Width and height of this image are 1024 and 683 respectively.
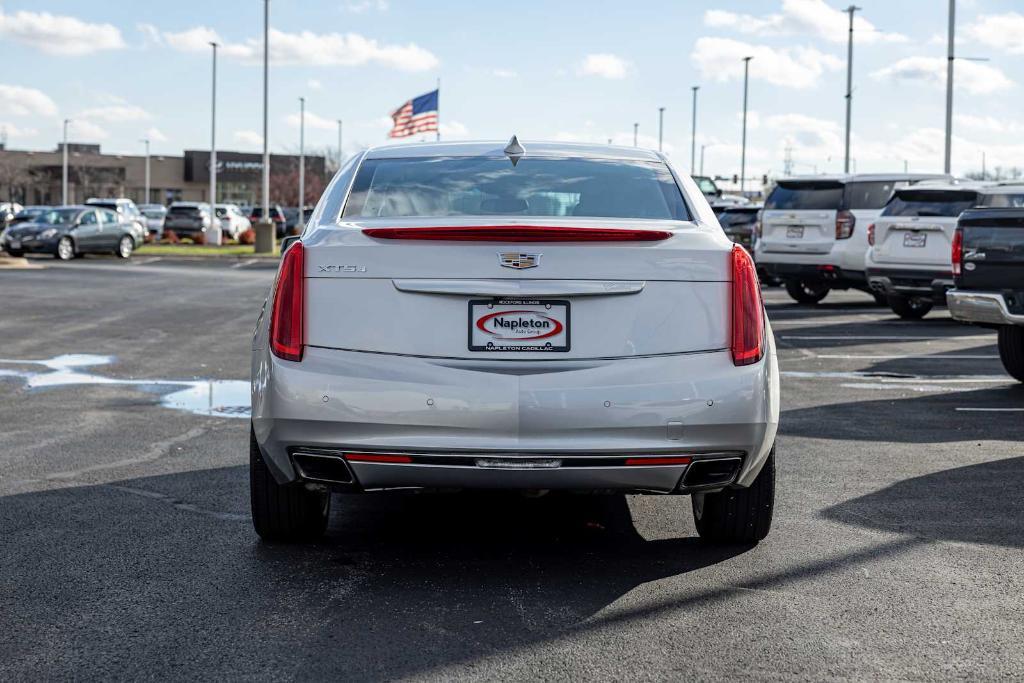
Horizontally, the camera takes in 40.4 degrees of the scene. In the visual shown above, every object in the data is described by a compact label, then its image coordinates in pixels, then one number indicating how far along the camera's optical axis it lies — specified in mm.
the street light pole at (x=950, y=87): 40469
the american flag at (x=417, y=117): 43094
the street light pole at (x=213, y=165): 49656
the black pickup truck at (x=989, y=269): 10312
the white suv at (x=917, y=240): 17578
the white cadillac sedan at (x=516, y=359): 4879
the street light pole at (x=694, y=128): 99562
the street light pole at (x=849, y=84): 57406
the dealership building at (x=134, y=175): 115375
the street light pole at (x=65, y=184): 98712
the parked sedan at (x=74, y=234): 37938
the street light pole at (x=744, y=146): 84294
